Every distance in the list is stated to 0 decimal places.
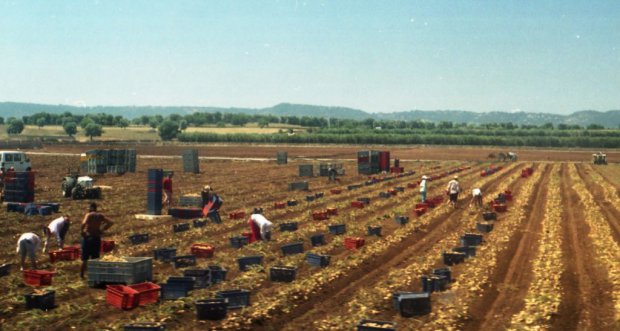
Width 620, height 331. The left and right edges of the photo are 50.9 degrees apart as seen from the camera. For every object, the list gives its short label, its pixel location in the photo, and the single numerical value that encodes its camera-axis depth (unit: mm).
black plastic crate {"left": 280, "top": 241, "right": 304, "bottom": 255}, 21984
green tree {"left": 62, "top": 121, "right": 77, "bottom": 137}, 194250
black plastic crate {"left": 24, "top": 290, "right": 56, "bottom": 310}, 14867
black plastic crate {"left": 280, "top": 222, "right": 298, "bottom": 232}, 27031
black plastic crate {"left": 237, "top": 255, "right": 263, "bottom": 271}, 19578
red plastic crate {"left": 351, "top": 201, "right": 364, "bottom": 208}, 35375
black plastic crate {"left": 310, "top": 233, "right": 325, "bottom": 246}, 23719
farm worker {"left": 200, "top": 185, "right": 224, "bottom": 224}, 29125
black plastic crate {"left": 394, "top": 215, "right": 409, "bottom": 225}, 29188
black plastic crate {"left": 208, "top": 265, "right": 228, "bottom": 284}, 17762
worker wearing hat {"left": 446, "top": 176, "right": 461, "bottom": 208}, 35594
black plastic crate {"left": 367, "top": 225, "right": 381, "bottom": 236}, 26266
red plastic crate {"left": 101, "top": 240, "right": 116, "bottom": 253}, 22219
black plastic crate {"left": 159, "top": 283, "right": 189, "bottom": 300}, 15953
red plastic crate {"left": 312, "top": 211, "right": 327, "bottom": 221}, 30484
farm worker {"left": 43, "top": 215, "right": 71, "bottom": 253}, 20969
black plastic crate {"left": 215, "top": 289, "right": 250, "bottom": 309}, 15211
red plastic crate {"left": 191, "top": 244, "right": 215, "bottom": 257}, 21422
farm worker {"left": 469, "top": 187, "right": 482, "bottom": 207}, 36000
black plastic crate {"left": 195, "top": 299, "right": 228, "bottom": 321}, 14320
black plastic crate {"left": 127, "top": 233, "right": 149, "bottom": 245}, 23844
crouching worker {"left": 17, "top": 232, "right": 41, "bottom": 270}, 18422
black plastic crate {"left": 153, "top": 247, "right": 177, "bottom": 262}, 20922
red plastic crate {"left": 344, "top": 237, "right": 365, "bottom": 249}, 23252
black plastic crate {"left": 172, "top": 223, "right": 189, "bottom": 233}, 26620
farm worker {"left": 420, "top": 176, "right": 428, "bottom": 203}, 36219
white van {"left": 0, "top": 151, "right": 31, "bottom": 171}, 45531
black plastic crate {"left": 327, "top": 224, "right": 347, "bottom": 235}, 26438
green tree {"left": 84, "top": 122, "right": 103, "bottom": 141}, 180088
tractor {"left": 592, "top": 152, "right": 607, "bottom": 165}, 88000
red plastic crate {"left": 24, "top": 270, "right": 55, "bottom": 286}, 17031
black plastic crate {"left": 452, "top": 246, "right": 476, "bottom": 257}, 22203
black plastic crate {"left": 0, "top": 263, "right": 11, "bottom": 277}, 18078
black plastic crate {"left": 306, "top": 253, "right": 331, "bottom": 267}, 20062
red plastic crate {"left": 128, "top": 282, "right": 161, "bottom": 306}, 15375
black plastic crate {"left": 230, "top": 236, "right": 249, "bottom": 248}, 22984
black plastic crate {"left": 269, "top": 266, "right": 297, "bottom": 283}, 18141
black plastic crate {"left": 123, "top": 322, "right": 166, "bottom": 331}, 12375
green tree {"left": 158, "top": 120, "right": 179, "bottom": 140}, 161500
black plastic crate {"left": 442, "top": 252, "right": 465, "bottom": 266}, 21019
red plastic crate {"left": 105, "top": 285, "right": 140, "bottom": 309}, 15062
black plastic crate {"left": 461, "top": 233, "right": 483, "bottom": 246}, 24156
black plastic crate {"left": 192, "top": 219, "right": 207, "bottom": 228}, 28044
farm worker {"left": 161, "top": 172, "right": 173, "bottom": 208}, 33375
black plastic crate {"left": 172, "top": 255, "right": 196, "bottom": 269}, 19766
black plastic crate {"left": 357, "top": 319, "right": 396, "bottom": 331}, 12516
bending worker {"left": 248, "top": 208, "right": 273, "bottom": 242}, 23156
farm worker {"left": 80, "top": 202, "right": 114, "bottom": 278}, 17812
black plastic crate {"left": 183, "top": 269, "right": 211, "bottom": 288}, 17062
